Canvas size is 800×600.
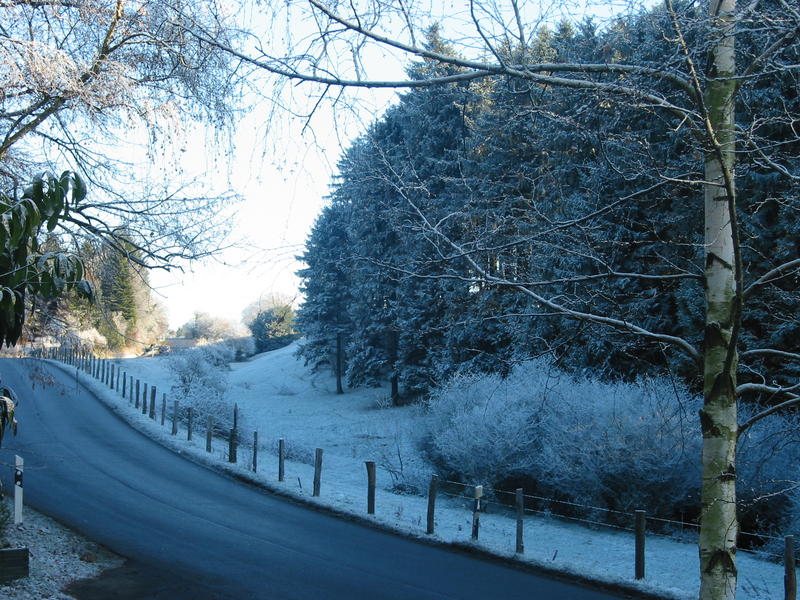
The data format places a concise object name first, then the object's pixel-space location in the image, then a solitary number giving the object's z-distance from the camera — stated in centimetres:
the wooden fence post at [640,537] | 1047
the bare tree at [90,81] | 726
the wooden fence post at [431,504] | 1313
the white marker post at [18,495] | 1078
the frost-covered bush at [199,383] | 2906
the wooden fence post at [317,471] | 1605
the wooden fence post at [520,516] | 1188
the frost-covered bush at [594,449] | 1384
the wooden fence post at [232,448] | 1991
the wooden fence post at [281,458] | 1731
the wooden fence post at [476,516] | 1266
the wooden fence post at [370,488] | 1465
